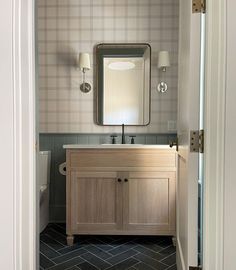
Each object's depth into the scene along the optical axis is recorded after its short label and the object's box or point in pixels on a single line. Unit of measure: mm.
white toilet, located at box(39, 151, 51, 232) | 2791
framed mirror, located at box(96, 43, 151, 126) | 2912
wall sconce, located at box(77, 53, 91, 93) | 2818
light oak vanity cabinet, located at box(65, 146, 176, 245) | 2408
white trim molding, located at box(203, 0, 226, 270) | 1109
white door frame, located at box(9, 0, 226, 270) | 1098
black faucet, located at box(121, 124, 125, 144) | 2861
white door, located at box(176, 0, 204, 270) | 1231
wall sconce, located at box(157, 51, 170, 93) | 2797
